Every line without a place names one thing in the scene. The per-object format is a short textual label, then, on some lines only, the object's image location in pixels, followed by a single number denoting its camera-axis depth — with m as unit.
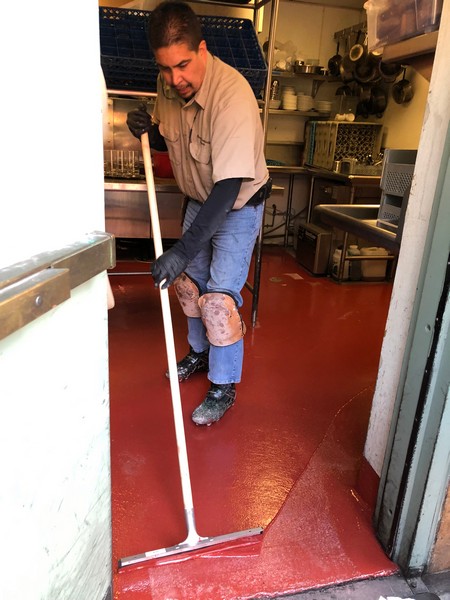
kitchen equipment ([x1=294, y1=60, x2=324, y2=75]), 4.97
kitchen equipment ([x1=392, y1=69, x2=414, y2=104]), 4.57
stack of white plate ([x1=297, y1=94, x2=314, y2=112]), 5.15
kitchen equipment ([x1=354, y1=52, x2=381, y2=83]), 4.62
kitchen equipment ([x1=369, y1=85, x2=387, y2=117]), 4.92
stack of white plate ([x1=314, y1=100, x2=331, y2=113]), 5.24
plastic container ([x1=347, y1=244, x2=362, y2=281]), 4.15
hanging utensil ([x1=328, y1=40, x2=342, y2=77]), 5.07
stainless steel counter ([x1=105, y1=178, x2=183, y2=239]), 3.29
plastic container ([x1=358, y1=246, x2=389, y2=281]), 4.20
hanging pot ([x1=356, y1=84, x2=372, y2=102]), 5.06
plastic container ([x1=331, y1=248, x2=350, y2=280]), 4.17
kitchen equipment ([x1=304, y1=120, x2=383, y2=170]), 4.68
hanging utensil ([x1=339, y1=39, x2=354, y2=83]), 4.90
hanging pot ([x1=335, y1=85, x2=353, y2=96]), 5.29
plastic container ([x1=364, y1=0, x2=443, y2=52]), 1.36
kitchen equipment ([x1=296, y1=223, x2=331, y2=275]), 4.24
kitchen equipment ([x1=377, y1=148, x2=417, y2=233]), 1.87
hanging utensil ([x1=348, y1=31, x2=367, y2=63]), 4.61
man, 1.70
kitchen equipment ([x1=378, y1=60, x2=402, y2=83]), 4.36
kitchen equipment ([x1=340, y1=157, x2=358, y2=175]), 4.23
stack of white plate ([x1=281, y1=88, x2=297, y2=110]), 5.08
